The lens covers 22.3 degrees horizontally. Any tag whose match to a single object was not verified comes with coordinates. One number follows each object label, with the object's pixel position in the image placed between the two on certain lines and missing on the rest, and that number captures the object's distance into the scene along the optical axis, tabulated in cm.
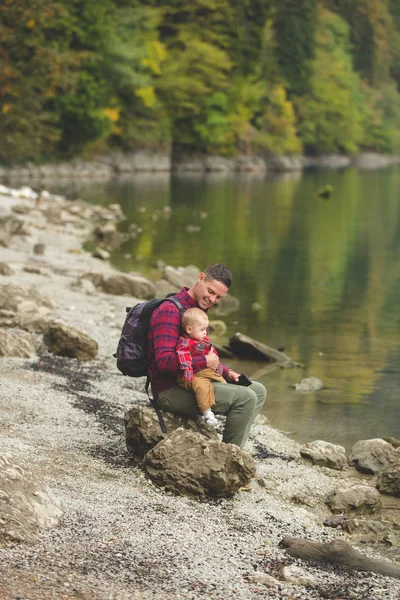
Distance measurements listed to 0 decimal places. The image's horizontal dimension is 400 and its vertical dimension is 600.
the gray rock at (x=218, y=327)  1519
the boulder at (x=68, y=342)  1109
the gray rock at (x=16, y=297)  1251
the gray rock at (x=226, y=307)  1705
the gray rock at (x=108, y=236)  2649
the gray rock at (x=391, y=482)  811
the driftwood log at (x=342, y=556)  593
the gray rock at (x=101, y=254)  2281
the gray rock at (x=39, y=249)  2146
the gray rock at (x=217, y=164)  7912
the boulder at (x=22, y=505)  552
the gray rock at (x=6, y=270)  1678
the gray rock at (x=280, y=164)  8719
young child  709
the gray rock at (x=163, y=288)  1771
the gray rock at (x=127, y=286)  1694
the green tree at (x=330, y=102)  10356
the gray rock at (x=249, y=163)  8294
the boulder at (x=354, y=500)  748
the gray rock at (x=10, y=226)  2323
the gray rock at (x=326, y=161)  10488
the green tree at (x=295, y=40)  9675
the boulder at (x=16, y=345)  1028
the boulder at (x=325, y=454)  860
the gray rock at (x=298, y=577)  559
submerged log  1311
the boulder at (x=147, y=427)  736
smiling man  712
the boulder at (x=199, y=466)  682
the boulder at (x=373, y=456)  862
